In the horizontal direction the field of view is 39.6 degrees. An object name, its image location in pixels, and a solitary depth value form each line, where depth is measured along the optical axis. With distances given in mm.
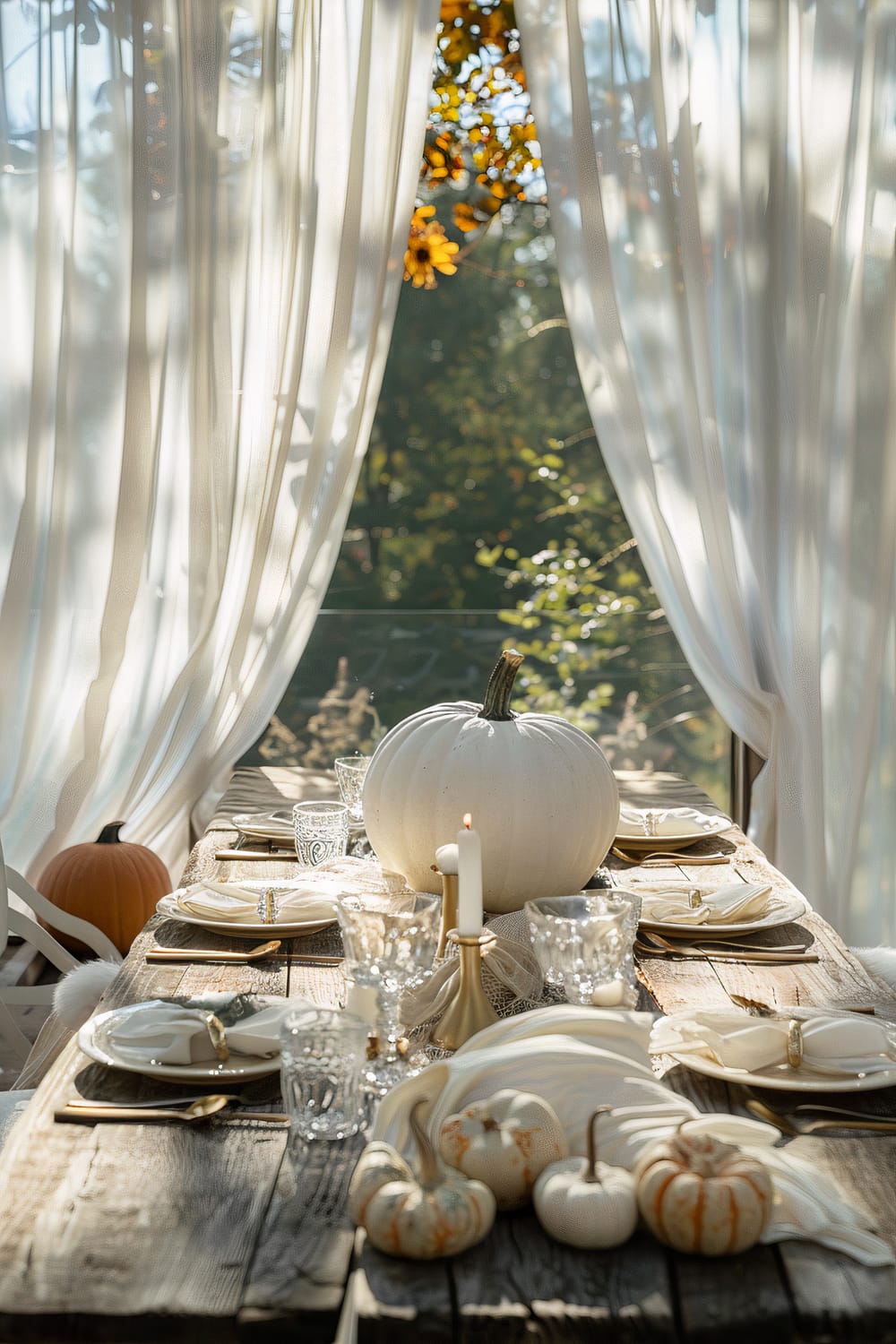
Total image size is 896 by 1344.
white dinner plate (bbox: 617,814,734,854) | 1956
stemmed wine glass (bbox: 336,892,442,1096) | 1134
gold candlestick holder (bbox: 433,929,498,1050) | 1147
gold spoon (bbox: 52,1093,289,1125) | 1020
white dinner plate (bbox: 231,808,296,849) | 1993
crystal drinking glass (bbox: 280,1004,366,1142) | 971
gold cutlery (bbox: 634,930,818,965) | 1446
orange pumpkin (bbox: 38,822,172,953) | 2400
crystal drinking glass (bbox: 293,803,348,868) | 1765
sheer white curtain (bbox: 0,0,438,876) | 2504
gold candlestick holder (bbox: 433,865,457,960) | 1245
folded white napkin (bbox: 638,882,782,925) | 1546
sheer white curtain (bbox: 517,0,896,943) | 2551
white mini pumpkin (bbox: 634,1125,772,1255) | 796
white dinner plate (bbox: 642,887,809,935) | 1507
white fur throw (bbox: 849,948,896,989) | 1740
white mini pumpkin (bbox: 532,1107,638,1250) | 819
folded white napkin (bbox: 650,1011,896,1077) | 1103
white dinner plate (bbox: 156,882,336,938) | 1495
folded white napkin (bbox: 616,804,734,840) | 1981
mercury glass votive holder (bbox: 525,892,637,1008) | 1177
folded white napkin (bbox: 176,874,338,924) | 1524
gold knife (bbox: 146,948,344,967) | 1427
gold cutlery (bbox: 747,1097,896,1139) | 1008
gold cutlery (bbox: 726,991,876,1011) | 1217
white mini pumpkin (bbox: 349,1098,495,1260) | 803
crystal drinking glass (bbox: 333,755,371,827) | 1966
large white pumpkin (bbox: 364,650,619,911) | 1567
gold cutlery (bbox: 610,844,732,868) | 1887
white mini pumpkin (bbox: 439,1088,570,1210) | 867
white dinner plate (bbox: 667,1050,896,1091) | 1062
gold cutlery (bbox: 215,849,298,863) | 1895
